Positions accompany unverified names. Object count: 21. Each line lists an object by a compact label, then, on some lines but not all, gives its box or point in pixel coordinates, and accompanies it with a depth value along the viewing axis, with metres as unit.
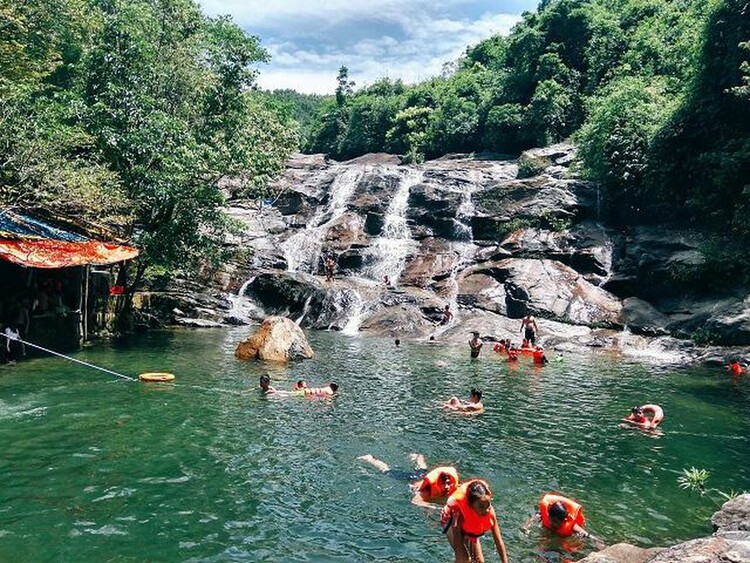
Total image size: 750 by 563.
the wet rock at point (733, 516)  7.70
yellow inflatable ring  16.16
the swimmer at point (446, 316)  28.92
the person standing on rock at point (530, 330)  25.08
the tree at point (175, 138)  22.27
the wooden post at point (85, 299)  22.11
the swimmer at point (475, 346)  22.16
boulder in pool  20.64
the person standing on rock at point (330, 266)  34.24
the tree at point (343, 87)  80.58
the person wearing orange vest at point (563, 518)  8.03
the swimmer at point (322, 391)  15.48
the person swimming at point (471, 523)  6.16
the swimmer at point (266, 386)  15.54
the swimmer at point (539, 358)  21.61
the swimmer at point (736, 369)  20.66
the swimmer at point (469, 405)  14.30
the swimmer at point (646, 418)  13.66
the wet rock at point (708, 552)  5.85
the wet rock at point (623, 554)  6.81
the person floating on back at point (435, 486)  9.09
